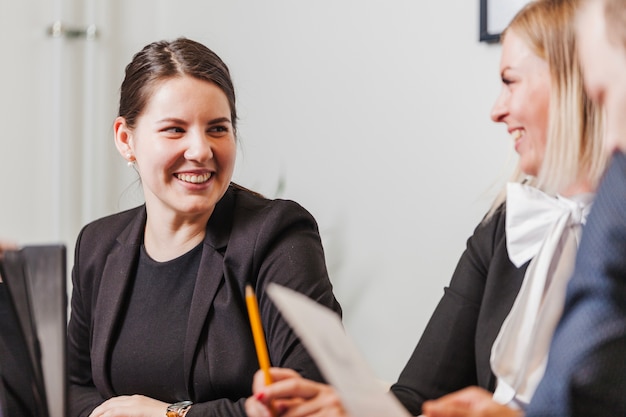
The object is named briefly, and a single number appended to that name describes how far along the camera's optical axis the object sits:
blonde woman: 1.65
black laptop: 1.44
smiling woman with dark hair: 1.86
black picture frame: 2.17
